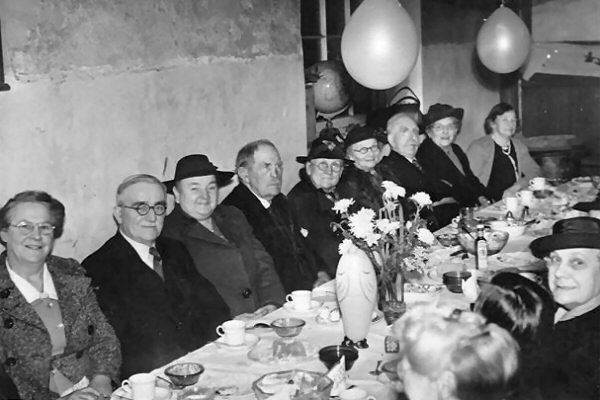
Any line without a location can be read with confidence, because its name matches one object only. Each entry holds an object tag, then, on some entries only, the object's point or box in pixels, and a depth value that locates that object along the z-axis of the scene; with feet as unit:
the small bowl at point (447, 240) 14.19
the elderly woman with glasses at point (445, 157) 19.97
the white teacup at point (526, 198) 16.90
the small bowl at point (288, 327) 9.75
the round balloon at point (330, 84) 19.79
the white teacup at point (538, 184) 19.00
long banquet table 8.46
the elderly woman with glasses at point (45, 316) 9.91
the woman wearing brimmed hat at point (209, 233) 13.12
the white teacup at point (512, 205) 16.42
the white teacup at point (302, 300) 10.79
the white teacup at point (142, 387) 8.06
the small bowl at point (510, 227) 15.06
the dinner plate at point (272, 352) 9.09
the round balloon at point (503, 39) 22.71
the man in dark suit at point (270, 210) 14.67
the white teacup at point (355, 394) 7.93
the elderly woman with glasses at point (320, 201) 15.48
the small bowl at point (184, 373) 8.38
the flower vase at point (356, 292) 9.45
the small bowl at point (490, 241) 13.28
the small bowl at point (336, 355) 8.64
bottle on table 12.46
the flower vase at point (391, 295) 10.22
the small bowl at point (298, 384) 7.79
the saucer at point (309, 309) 10.77
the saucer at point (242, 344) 9.50
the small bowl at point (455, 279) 11.39
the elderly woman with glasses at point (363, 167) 16.81
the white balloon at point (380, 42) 15.08
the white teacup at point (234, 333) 9.53
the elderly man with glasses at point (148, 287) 11.30
